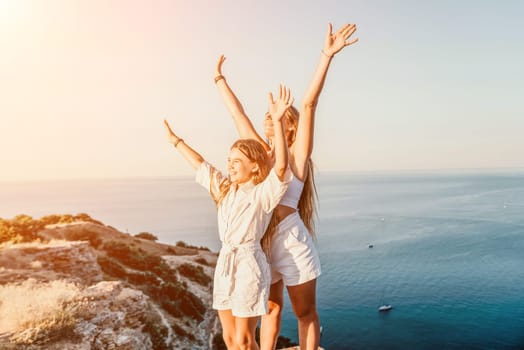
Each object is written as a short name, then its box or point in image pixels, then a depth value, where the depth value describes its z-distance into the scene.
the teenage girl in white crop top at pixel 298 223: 2.48
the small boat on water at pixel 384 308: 49.47
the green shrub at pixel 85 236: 24.02
